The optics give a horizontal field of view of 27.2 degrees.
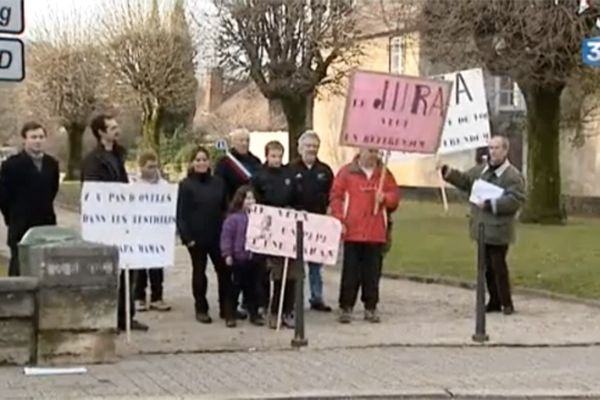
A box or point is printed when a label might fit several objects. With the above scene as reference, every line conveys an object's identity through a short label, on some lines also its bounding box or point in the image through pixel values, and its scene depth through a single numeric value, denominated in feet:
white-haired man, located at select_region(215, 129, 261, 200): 42.68
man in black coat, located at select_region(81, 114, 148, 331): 39.01
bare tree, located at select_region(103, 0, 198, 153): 164.66
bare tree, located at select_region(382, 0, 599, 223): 80.59
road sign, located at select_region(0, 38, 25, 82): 32.83
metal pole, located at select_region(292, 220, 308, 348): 36.96
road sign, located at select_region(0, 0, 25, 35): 32.86
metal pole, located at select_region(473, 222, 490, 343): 38.27
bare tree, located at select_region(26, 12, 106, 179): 190.39
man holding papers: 43.42
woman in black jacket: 41.52
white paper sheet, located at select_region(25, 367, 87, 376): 32.27
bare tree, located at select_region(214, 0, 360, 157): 117.39
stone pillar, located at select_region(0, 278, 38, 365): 32.83
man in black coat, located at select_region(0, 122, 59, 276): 37.96
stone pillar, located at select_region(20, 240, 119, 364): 33.12
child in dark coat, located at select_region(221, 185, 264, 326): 40.50
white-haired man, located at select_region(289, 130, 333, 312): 42.65
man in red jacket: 41.57
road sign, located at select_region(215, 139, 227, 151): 131.87
